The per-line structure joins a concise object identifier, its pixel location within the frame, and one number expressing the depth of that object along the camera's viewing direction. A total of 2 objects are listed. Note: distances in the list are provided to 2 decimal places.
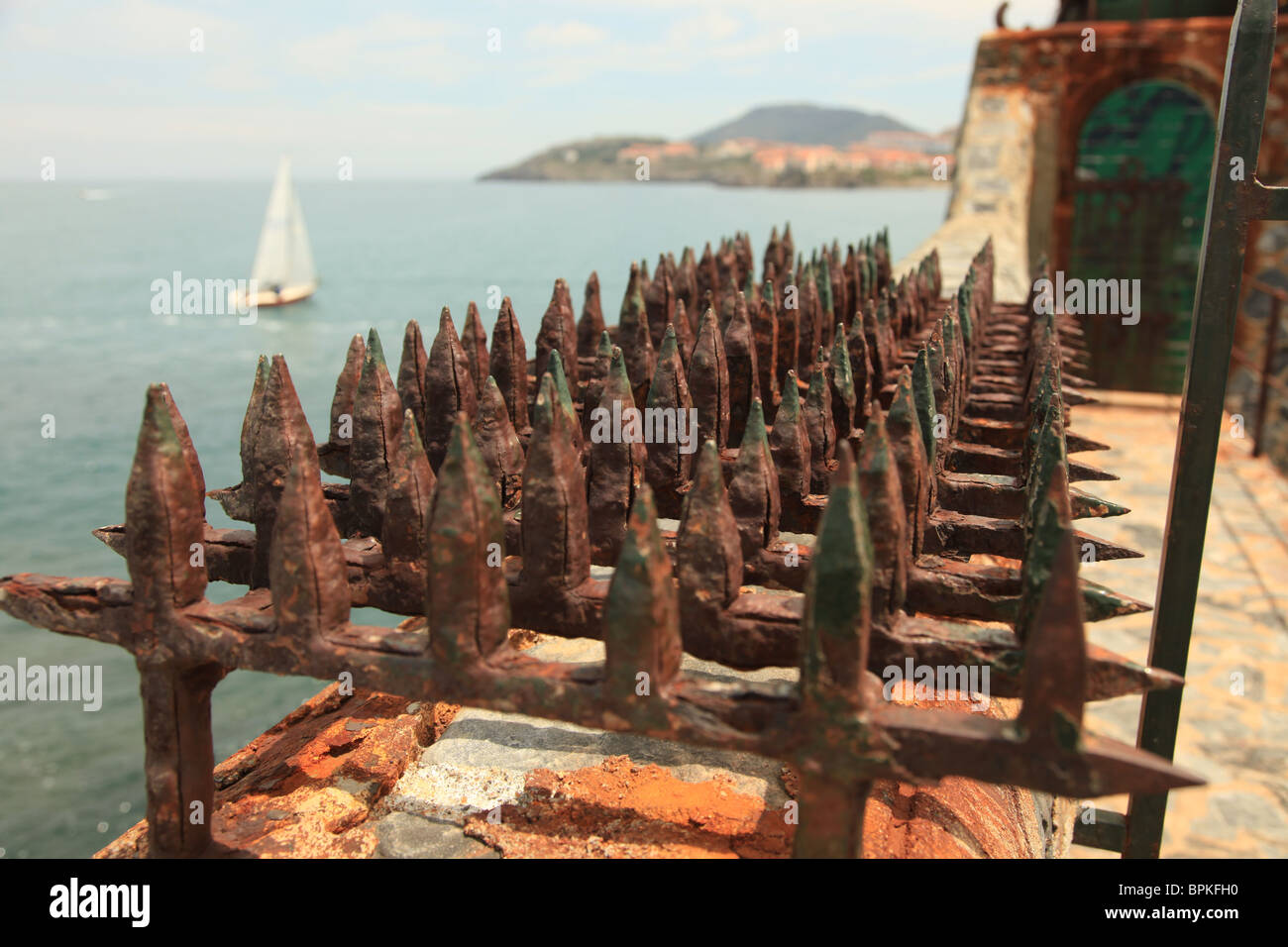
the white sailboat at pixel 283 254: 26.31
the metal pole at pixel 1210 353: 2.55
